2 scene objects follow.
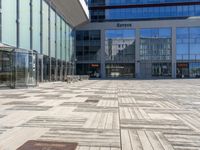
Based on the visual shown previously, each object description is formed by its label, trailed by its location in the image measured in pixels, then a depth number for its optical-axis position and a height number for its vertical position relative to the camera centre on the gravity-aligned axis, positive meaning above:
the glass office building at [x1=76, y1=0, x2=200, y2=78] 35.55 +5.79
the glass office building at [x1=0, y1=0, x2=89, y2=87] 12.99 +3.57
